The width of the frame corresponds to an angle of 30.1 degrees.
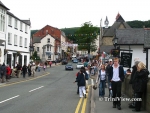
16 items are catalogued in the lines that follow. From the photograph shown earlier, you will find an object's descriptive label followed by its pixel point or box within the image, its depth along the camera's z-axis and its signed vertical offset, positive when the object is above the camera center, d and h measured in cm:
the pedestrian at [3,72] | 2617 -109
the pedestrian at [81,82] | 1602 -121
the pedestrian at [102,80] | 1493 -101
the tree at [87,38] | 9431 +780
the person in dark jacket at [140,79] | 985 -62
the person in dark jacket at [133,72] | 1089 -41
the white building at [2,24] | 3144 +419
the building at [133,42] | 3525 +253
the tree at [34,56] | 7604 +118
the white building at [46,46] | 9269 +493
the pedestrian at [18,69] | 3397 -110
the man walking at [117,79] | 1081 -69
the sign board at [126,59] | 1668 +14
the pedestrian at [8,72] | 2819 -118
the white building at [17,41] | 3750 +297
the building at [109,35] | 8831 +831
